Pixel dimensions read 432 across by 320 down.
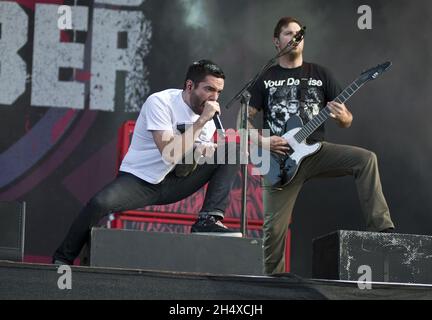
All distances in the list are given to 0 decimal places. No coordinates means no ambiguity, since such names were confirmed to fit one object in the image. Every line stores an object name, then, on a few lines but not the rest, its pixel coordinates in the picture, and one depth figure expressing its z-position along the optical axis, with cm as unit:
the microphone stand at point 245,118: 726
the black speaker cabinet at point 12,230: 636
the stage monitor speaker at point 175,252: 642
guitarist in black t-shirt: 847
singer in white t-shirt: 729
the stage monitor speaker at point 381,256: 686
